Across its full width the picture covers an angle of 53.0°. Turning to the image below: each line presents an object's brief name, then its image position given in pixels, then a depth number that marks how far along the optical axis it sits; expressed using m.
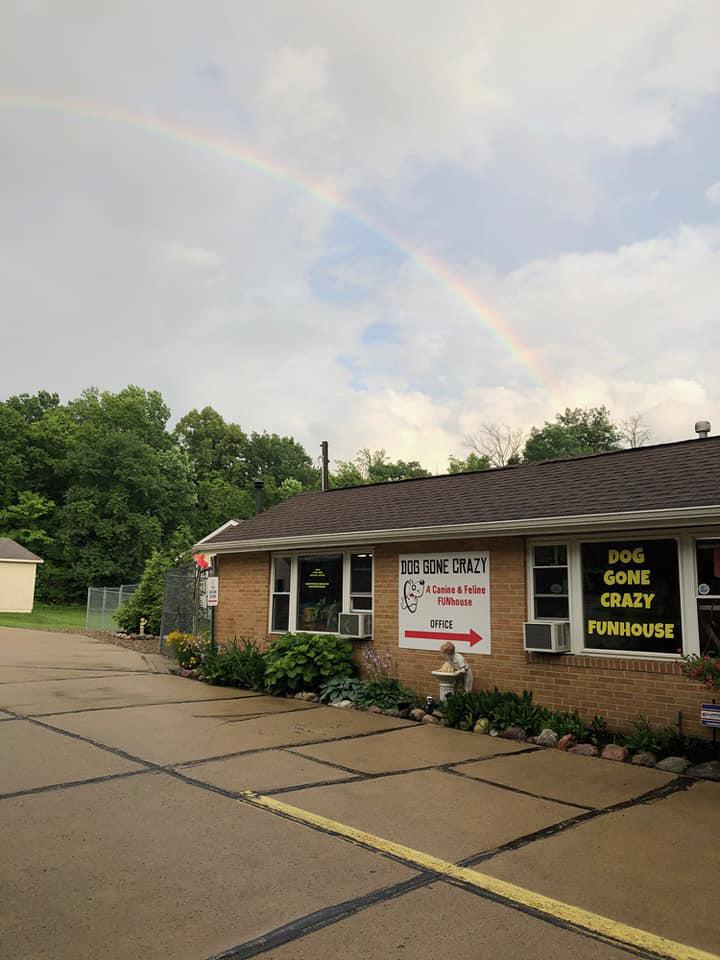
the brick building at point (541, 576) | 8.00
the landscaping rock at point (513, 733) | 8.34
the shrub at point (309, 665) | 11.05
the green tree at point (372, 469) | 58.28
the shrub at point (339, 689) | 10.57
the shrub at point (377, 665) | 10.87
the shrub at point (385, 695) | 10.09
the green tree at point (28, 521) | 43.38
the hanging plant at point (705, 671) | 6.80
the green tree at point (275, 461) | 65.94
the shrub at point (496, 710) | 8.54
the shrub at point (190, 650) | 13.68
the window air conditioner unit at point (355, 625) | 11.16
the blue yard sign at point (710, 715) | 7.02
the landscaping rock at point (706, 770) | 6.72
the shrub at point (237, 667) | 11.79
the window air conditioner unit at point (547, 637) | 8.70
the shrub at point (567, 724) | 8.09
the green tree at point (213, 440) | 64.06
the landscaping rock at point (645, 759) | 7.21
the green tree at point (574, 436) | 56.59
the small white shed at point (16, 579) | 33.16
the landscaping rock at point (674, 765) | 6.98
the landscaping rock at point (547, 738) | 8.05
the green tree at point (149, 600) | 21.33
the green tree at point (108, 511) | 41.91
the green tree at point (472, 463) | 51.52
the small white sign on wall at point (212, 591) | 13.39
